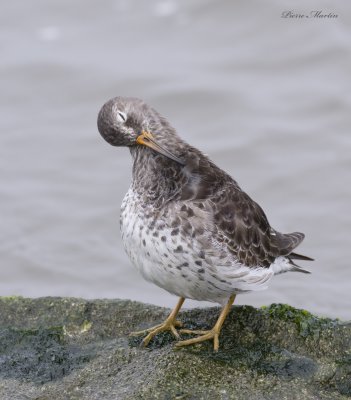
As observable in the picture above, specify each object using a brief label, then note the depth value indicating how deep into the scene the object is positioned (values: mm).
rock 11656
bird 12953
